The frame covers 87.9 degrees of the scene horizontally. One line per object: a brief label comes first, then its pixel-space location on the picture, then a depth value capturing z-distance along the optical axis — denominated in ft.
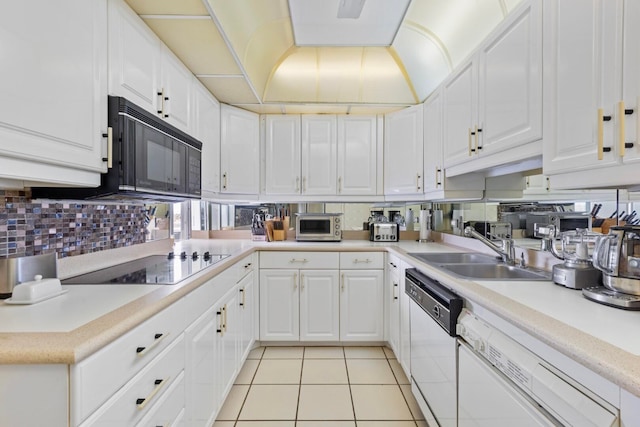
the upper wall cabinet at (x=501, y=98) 4.75
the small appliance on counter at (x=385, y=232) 10.87
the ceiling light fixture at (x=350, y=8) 7.48
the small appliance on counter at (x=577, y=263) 4.17
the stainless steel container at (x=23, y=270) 3.84
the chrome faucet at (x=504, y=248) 6.30
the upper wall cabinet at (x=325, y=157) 10.57
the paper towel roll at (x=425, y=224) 10.90
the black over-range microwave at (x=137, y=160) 4.66
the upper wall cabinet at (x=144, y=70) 4.91
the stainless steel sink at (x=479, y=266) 5.73
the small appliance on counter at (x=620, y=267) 3.44
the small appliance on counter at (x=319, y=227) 10.53
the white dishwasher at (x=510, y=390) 2.51
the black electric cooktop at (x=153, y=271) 4.72
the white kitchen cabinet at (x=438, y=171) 8.00
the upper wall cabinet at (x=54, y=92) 3.21
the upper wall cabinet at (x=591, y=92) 3.20
